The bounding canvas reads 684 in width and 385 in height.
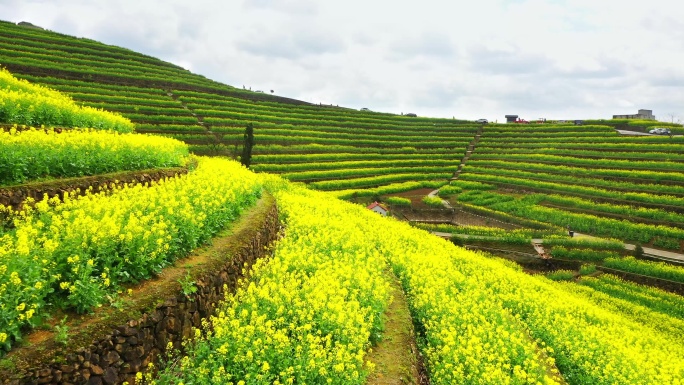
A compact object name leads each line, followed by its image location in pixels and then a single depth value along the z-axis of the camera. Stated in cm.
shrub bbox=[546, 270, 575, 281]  2770
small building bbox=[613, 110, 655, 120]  8244
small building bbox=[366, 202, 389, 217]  3713
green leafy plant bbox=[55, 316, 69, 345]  503
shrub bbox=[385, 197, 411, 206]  4069
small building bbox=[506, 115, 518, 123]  8968
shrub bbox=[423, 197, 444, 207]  4200
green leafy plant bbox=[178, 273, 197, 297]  690
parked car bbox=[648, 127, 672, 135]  5700
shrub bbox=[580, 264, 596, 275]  2805
